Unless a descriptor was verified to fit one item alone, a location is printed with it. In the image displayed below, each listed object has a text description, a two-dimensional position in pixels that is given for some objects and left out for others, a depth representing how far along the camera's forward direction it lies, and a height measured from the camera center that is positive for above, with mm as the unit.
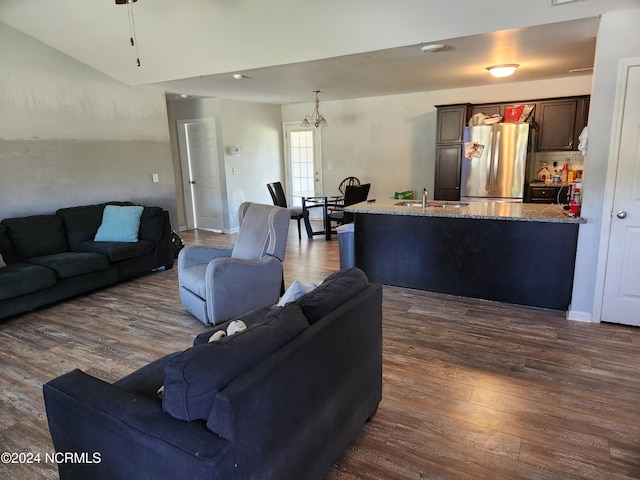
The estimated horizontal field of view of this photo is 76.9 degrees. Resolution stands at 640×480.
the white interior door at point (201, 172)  7297 -114
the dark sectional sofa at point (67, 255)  3633 -872
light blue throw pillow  4625 -635
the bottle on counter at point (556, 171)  5805 -226
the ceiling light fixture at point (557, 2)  2823 +1063
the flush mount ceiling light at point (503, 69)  4383 +943
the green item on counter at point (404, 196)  6348 -557
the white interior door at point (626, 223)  2934 -526
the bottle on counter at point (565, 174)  5723 -265
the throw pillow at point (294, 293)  1883 -606
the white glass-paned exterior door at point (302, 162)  8297 +25
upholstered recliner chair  3160 -863
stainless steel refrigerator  5473 -67
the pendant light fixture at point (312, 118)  7931 +871
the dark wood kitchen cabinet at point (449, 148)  6004 +157
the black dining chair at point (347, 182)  7840 -393
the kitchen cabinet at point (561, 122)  5379 +447
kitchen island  3457 -837
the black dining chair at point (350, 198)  6008 -550
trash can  4465 -915
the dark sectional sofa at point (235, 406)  1146 -759
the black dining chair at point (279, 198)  6582 -558
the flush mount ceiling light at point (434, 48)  3551 +988
